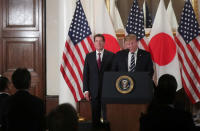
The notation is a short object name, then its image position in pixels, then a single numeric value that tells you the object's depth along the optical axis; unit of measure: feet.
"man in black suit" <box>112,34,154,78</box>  26.83
